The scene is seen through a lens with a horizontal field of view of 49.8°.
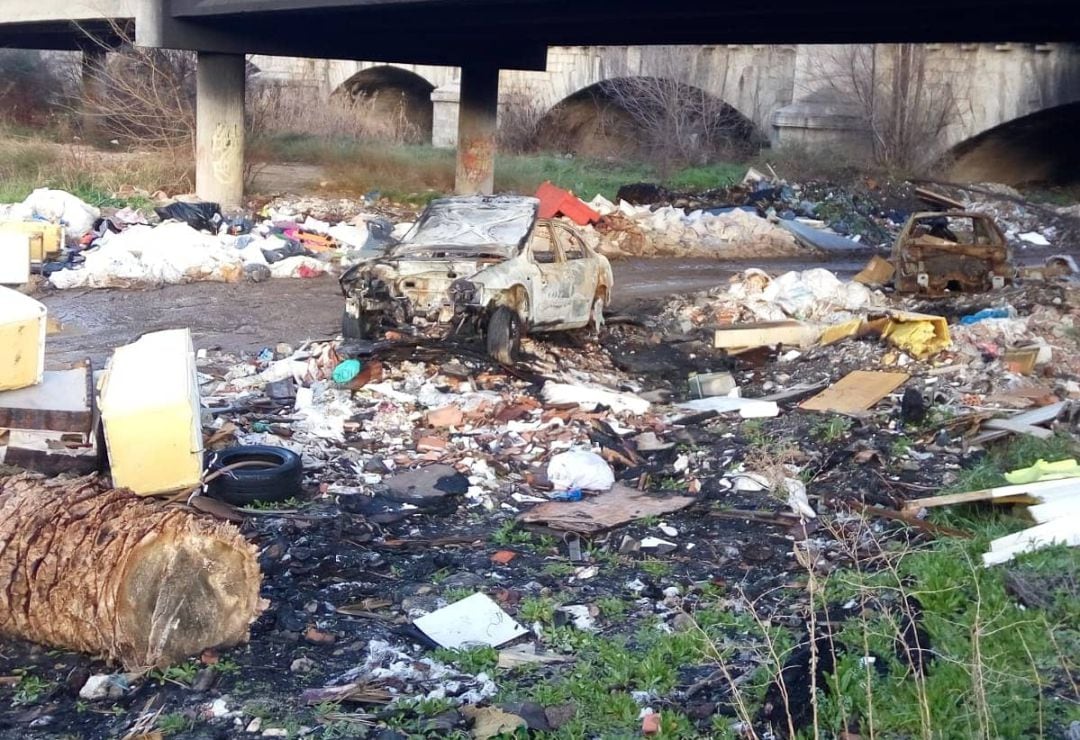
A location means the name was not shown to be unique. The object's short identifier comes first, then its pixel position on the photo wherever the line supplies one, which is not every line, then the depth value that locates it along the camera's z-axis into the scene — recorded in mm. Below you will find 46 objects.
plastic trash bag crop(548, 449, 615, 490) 9141
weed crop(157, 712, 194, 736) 5168
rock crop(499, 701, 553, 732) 5211
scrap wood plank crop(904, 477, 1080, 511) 7320
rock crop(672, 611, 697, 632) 6413
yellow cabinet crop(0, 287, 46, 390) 7074
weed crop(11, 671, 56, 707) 5449
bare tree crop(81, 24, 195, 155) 24406
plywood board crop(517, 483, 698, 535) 8219
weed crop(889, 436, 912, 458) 9570
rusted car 16797
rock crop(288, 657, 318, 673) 5898
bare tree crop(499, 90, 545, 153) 43584
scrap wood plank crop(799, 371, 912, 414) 10995
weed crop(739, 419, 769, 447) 9961
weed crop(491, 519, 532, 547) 8008
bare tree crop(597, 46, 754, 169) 37438
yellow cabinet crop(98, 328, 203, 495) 6902
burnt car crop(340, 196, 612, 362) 11664
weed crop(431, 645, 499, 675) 5941
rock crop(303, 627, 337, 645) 6238
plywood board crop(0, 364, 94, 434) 7020
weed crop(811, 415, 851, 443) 10023
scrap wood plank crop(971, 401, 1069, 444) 9453
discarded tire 8016
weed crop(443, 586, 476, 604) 6910
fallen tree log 5691
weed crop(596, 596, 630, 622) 6699
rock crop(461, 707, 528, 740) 5133
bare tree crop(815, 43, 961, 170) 36156
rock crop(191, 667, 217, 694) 5582
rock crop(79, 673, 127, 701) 5484
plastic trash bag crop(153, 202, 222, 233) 20328
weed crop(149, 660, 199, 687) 5648
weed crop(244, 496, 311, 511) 8094
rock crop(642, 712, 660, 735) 5242
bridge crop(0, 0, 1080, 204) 17031
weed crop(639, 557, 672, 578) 7394
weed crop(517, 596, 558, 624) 6605
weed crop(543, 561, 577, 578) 7426
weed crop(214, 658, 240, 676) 5781
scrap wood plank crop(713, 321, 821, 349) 14000
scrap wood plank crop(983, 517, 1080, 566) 6578
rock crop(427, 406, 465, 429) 10430
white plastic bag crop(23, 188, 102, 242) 19641
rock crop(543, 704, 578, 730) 5277
